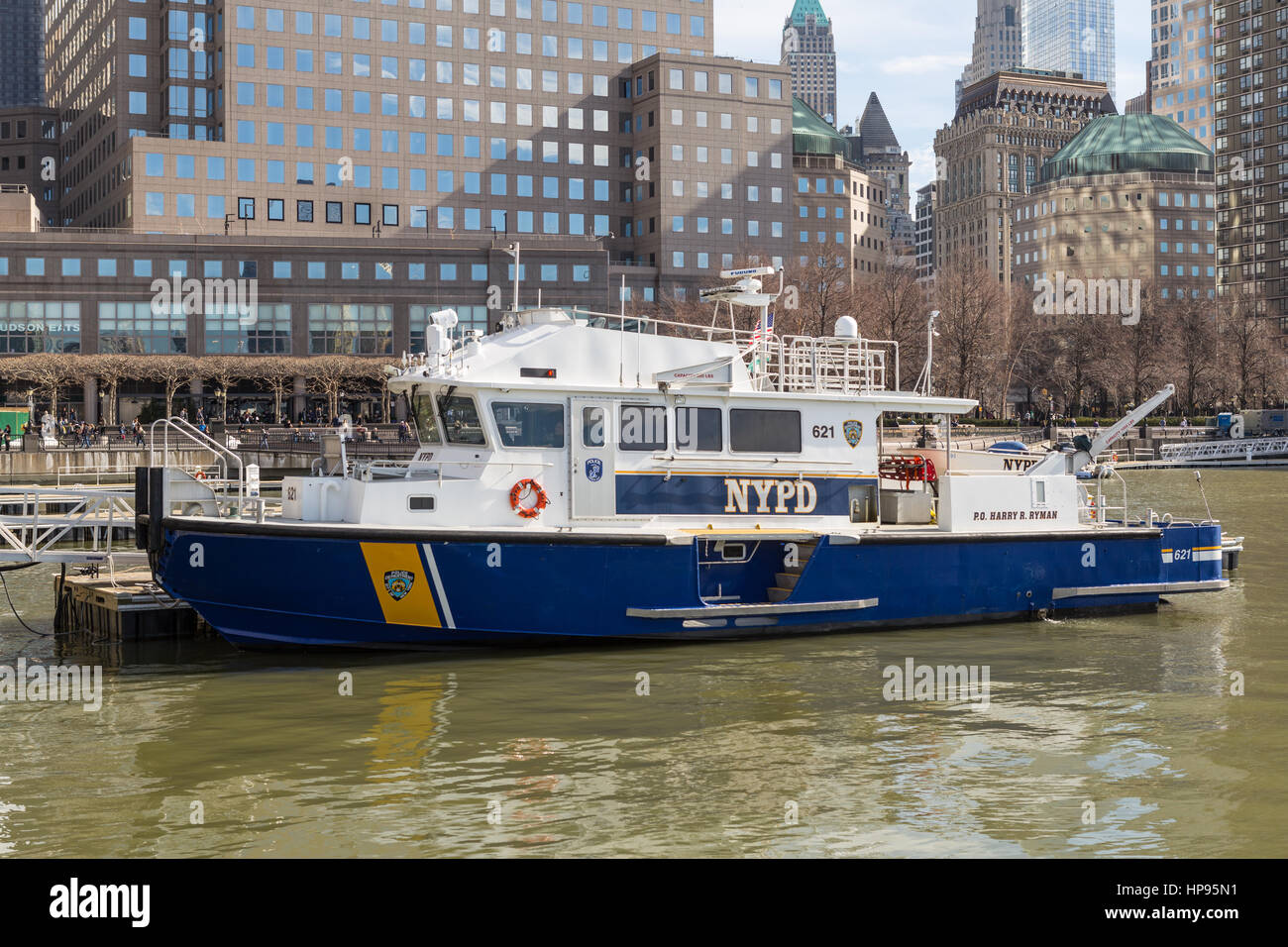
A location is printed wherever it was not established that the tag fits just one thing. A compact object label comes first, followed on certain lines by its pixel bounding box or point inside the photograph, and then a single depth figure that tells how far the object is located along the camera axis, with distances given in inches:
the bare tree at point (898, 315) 2893.7
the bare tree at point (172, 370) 3157.0
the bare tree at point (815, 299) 2714.1
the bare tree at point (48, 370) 3016.7
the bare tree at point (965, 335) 3164.4
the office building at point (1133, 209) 6510.8
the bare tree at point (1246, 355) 3841.0
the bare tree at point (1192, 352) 3695.9
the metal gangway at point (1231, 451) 3154.5
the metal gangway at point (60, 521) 707.4
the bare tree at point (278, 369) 3186.5
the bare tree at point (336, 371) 3179.1
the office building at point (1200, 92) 7703.3
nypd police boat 656.4
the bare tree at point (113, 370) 3085.6
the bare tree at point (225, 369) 3201.3
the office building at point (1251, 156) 5797.2
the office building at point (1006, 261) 7608.3
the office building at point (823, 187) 6545.3
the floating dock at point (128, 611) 737.6
